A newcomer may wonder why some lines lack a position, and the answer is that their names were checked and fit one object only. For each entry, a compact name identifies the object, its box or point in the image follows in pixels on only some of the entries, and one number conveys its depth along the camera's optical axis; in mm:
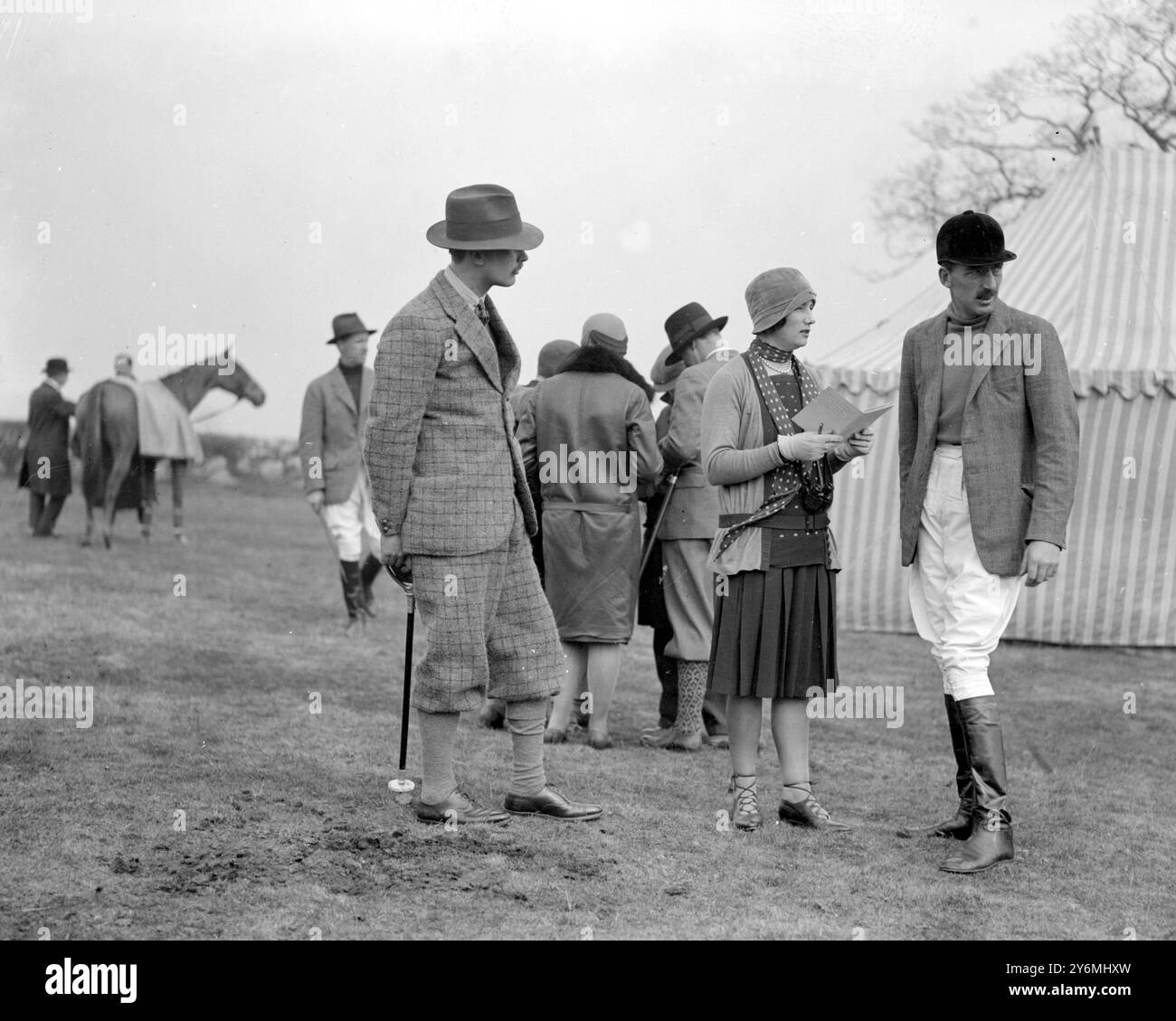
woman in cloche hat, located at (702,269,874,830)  4844
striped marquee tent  10133
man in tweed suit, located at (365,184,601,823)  4711
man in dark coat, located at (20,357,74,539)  15523
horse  15601
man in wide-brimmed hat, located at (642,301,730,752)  6484
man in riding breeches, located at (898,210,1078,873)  4516
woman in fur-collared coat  6449
